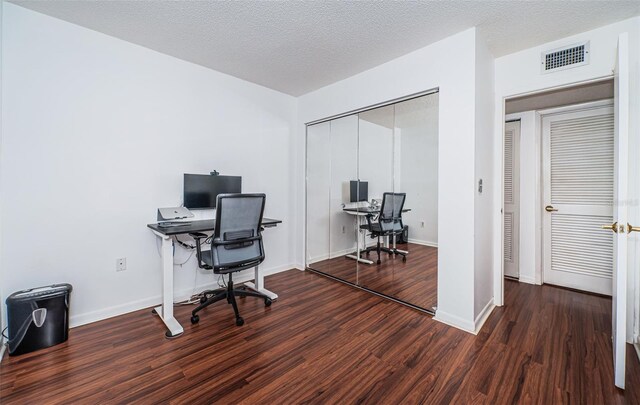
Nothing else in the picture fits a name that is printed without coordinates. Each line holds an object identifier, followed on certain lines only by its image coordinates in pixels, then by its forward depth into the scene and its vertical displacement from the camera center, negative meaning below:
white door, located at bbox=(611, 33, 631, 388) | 1.55 -0.06
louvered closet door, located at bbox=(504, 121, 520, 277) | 3.56 +0.03
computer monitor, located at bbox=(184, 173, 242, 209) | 2.80 +0.14
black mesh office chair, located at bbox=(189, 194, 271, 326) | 2.35 -0.37
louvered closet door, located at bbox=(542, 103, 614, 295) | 3.03 +0.04
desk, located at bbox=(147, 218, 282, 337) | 2.29 -0.60
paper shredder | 1.92 -0.89
